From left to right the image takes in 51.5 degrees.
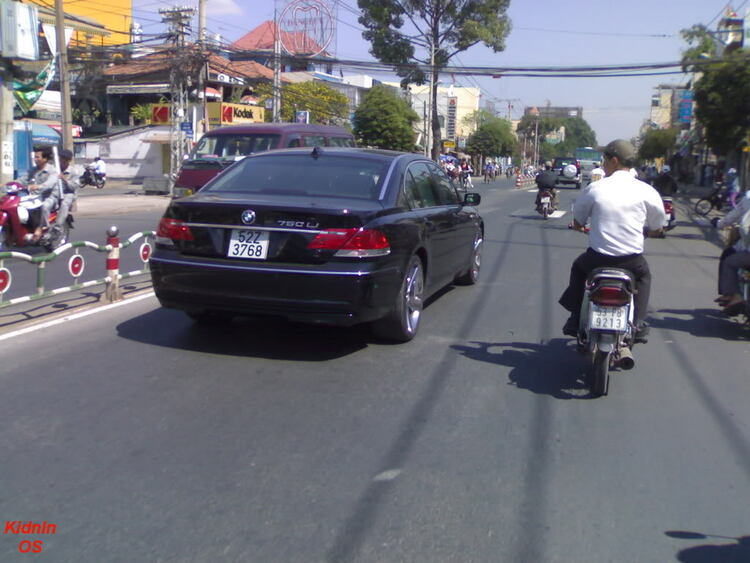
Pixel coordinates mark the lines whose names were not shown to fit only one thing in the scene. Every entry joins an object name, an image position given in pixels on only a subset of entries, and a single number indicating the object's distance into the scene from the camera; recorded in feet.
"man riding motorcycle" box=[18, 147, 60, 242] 36.52
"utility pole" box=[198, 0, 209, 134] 91.79
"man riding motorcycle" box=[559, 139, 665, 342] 18.22
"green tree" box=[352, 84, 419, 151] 145.48
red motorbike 34.68
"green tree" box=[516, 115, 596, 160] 390.42
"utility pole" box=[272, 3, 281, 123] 104.73
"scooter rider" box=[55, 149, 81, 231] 38.58
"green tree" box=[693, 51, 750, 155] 65.62
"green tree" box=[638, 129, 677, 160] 216.95
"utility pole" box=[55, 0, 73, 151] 75.82
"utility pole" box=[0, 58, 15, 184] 52.44
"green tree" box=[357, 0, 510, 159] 137.28
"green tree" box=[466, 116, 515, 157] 245.04
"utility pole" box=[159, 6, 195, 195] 92.40
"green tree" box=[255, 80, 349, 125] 144.77
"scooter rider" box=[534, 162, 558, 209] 65.46
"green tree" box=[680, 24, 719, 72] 97.86
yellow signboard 127.65
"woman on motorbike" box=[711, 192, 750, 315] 23.84
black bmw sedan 18.47
